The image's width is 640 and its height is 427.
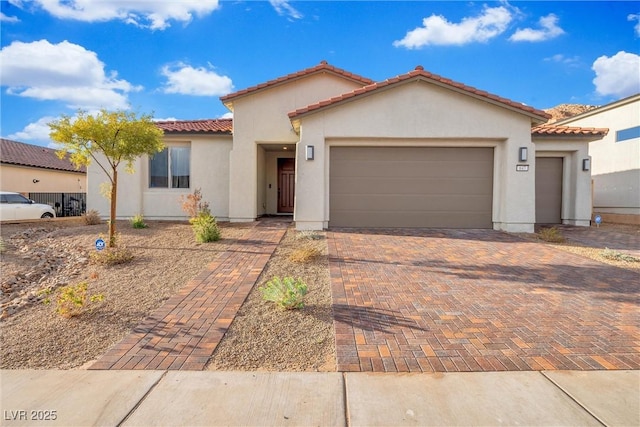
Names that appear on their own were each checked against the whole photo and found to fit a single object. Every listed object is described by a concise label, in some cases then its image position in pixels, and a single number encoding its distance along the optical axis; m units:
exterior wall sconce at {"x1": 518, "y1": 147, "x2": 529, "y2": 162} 10.62
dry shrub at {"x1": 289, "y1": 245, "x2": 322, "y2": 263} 7.09
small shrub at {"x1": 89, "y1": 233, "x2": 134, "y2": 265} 7.11
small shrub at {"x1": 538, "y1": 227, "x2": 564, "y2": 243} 9.60
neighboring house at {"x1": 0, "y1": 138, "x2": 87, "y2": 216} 19.38
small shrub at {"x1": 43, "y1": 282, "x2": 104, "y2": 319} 4.70
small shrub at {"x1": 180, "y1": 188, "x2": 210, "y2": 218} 11.87
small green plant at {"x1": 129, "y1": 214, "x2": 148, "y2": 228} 11.12
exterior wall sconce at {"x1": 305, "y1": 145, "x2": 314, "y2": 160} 10.59
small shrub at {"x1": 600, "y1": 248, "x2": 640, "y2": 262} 7.62
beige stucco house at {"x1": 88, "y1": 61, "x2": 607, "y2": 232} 10.65
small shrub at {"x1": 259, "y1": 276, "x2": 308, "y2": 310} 4.81
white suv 13.77
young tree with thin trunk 7.67
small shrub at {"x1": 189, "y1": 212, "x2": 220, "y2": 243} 8.93
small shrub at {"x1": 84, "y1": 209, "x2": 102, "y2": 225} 12.36
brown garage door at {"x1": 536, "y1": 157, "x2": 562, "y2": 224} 12.75
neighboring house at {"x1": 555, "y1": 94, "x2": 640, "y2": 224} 14.45
